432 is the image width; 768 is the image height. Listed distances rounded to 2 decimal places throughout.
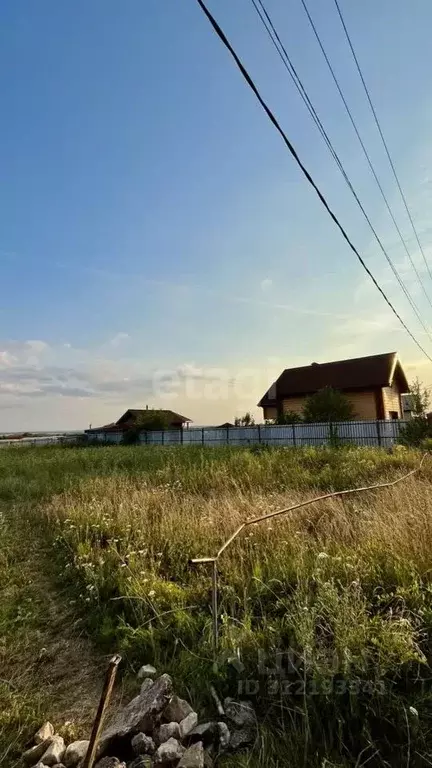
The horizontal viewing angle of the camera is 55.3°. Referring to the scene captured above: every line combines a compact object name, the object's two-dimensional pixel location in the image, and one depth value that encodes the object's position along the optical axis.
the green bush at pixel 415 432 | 14.91
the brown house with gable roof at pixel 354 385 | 23.08
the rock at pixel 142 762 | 1.79
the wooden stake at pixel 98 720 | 1.45
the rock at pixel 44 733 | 2.02
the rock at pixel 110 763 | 1.75
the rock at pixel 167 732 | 1.94
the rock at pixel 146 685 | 2.20
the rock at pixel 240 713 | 2.05
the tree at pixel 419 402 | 16.73
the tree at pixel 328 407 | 20.77
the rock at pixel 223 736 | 1.91
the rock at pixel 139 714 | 1.92
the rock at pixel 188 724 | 1.96
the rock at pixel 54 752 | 1.85
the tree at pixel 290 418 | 22.79
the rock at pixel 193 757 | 1.76
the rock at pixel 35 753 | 1.93
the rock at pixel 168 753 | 1.80
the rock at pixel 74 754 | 1.85
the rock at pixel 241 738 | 1.93
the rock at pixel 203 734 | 1.95
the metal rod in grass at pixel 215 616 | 2.48
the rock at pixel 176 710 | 2.06
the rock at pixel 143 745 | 1.87
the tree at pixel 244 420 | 31.44
